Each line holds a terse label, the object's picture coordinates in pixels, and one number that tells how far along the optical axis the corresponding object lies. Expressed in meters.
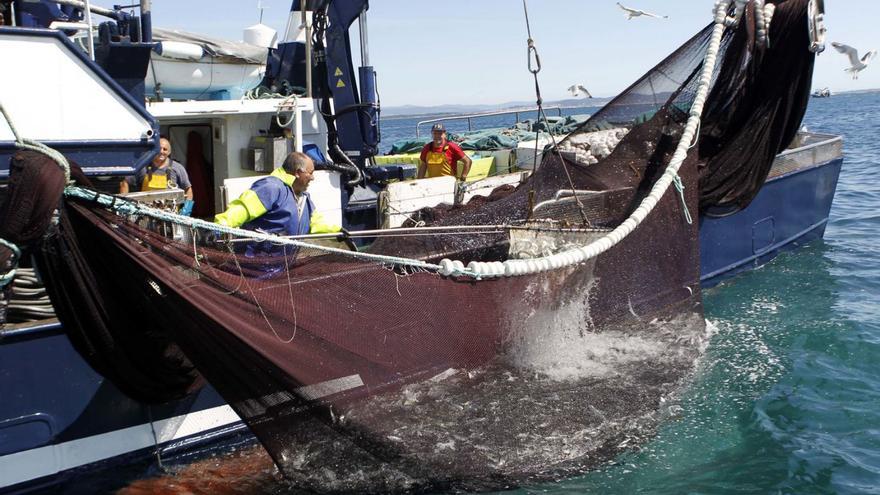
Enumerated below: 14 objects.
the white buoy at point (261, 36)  9.15
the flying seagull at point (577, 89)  9.02
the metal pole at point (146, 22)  5.66
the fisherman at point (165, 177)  6.68
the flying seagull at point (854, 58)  7.26
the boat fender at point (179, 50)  7.55
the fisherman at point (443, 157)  10.36
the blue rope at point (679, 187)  6.23
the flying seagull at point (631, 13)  7.33
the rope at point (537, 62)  6.04
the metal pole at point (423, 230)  5.20
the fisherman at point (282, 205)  5.37
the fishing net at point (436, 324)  4.20
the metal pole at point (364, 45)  9.11
